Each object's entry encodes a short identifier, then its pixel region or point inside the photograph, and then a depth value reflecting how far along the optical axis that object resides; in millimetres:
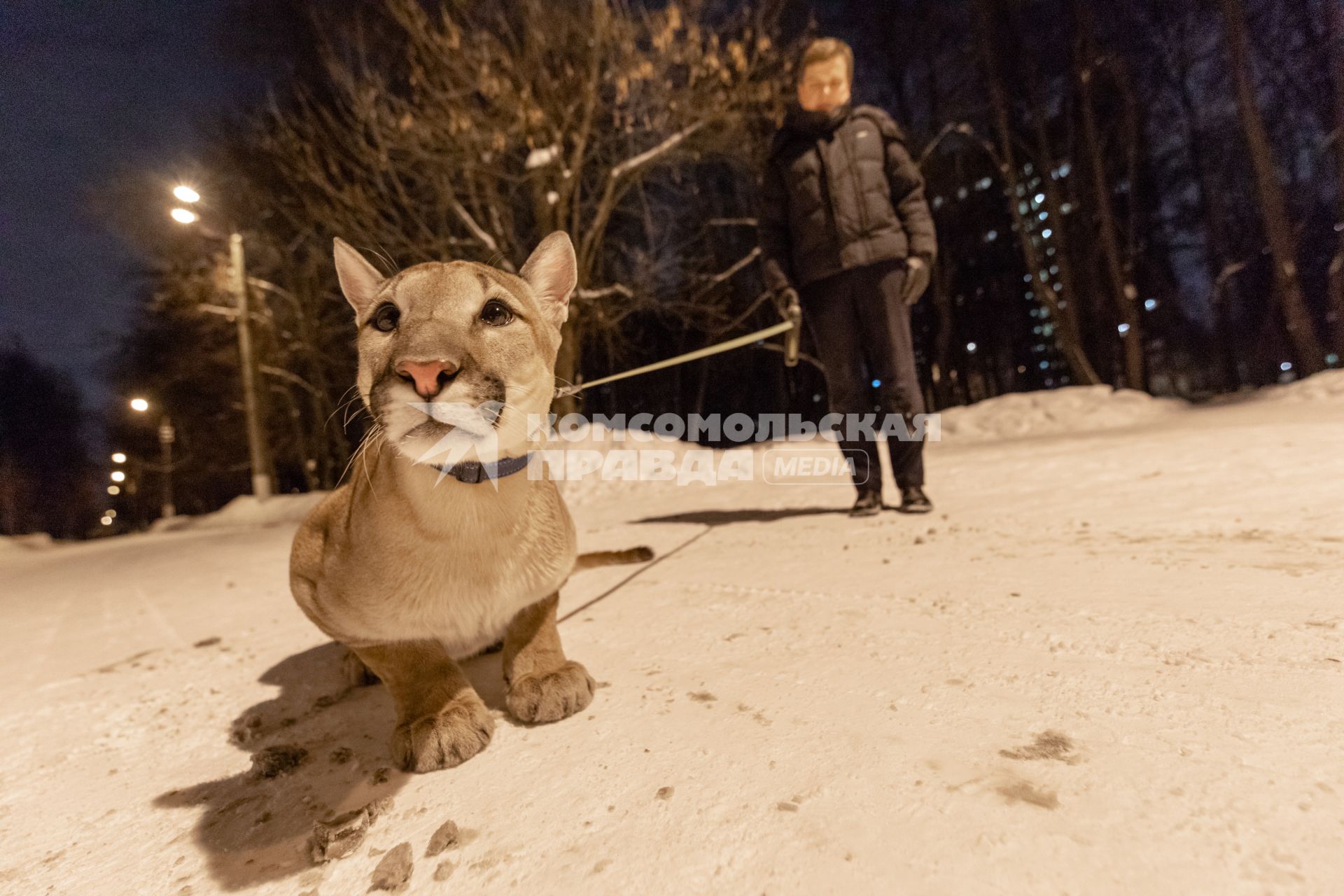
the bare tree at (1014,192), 11898
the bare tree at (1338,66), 9445
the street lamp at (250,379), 10492
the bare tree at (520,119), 8523
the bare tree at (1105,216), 11797
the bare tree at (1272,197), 9672
